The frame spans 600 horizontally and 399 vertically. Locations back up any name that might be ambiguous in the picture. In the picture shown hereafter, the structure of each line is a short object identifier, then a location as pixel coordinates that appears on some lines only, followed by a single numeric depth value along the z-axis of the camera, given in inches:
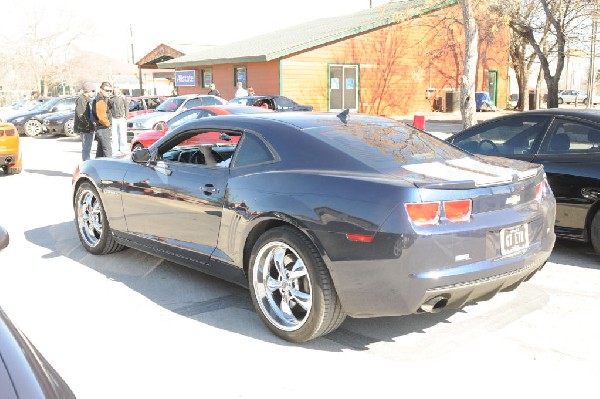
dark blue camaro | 140.0
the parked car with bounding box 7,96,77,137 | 936.3
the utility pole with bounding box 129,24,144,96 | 2460.6
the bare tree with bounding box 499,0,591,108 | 898.1
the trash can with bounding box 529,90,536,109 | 1346.0
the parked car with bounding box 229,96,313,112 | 758.5
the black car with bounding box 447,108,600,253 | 221.1
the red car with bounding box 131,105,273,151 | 501.9
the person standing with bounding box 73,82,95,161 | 470.3
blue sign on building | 1338.6
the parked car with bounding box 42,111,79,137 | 919.7
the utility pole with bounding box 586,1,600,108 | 800.9
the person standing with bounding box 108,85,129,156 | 481.4
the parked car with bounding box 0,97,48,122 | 1034.8
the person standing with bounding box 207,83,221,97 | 922.6
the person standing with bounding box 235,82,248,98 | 930.1
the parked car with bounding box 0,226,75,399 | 66.9
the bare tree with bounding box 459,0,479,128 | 709.3
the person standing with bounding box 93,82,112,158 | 459.2
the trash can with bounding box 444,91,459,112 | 1242.0
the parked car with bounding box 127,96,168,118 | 904.3
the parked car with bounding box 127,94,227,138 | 660.1
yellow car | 469.7
